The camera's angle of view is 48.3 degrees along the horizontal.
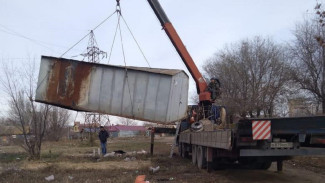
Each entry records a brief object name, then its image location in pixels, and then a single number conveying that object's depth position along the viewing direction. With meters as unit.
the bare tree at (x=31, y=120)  15.62
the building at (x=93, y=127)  36.26
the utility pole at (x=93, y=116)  37.31
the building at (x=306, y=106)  30.23
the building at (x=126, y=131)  75.94
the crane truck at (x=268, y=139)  7.74
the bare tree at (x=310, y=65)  29.07
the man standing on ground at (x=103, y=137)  17.00
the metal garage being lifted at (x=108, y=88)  11.71
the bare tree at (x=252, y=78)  36.53
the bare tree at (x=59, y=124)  44.37
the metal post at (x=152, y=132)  17.79
